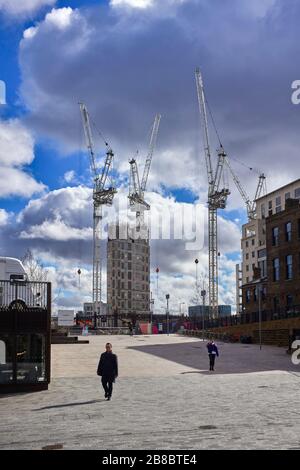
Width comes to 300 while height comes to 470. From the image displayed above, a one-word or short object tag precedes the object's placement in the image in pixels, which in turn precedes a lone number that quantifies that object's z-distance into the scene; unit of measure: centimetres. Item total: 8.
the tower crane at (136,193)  17362
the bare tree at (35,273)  7150
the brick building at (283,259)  5225
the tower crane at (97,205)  15238
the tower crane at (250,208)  16106
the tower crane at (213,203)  14050
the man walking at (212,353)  3025
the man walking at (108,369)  1934
